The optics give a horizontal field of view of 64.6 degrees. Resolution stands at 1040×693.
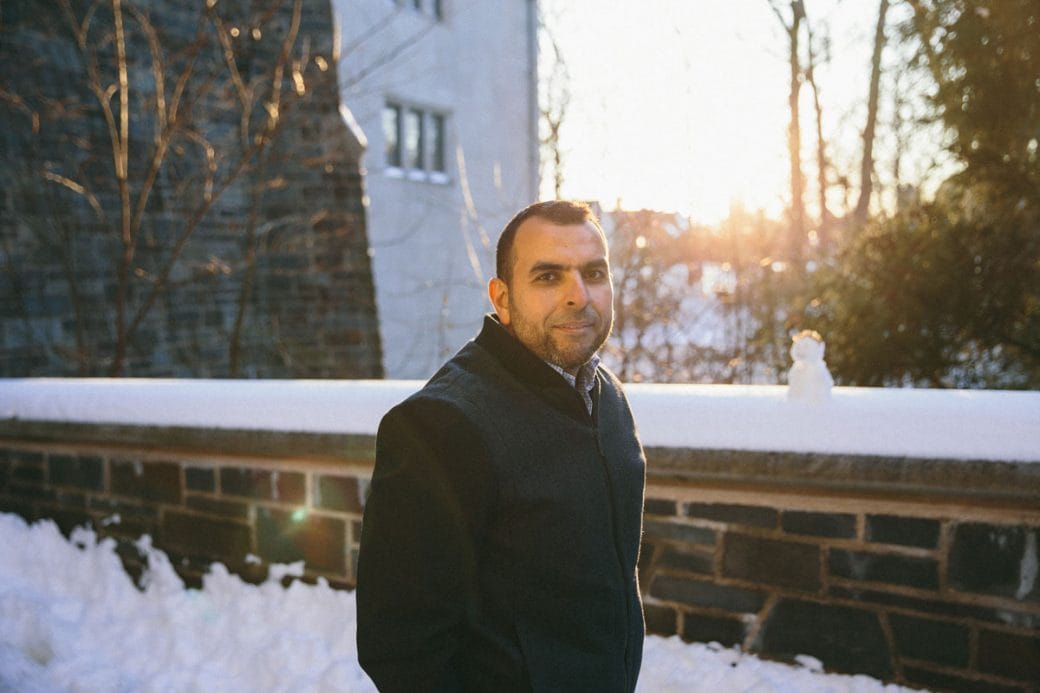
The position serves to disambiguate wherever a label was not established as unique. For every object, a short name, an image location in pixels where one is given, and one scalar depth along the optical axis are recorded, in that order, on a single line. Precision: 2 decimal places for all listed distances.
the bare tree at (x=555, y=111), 8.66
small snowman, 2.77
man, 1.42
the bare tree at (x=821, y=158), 13.58
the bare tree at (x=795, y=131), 10.98
